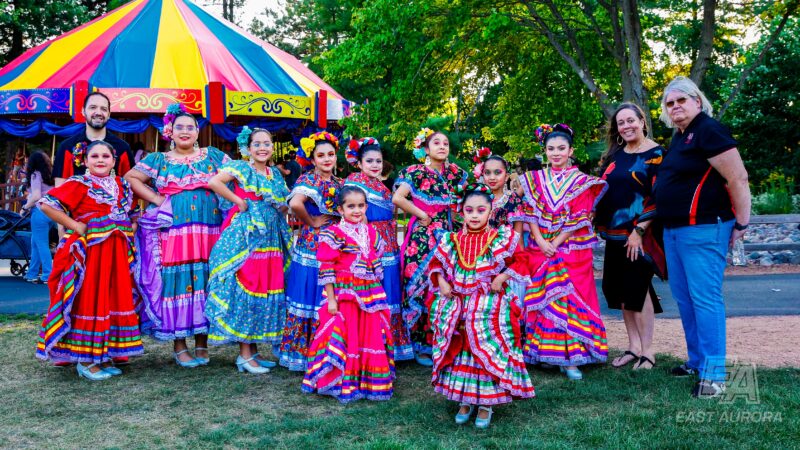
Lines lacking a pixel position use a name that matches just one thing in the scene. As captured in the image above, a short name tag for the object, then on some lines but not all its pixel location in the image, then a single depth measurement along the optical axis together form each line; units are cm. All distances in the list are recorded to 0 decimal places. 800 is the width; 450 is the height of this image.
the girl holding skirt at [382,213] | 530
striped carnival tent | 1162
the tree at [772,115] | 1845
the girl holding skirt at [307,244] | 512
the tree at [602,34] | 1092
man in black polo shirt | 520
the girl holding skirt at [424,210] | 537
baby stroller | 1084
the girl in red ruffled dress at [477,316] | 397
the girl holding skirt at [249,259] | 514
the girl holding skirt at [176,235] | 524
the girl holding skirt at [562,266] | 505
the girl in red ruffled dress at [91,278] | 498
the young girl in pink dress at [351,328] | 454
